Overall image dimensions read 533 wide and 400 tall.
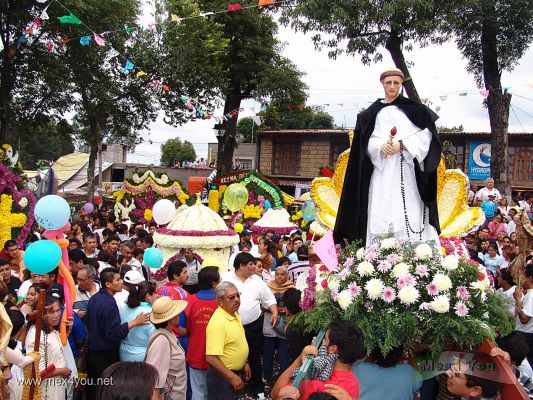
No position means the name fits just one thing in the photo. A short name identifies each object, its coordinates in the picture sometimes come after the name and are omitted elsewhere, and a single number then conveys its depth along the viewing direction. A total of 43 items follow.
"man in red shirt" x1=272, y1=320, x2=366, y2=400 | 3.28
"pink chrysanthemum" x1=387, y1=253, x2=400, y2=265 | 4.05
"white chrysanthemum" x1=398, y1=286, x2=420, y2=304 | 3.79
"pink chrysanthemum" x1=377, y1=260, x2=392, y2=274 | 4.00
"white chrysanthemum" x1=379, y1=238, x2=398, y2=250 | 4.16
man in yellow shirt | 4.57
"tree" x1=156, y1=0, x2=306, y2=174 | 21.39
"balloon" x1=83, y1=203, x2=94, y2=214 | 16.12
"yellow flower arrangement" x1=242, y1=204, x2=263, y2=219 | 14.81
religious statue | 4.71
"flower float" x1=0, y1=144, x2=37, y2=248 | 8.47
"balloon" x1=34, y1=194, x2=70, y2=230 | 5.22
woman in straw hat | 4.32
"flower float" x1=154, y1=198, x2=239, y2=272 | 8.78
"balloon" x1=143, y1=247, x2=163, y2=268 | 6.78
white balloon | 10.17
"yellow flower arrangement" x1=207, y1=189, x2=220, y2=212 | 15.81
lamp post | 22.81
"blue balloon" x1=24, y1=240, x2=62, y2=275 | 4.46
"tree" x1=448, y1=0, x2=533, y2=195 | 16.03
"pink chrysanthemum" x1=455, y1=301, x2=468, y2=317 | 3.77
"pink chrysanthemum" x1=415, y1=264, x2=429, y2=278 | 3.95
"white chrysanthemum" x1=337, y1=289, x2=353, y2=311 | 3.91
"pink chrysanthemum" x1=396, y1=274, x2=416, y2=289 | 3.87
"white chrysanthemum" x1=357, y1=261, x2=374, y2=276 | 4.00
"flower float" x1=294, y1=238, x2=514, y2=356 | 3.77
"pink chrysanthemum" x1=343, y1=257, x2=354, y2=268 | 4.22
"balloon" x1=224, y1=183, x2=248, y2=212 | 13.70
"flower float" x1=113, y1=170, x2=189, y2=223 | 15.64
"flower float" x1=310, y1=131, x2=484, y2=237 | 5.51
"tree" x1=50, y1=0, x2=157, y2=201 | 17.86
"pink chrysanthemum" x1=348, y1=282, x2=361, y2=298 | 3.94
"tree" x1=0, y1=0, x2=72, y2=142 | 16.61
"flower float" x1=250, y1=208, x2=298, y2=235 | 12.78
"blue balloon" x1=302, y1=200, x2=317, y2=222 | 11.42
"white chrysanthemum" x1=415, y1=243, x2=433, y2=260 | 4.06
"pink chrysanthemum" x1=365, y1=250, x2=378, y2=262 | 4.11
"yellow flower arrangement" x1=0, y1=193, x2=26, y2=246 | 8.43
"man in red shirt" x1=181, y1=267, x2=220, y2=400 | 5.14
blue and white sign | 26.31
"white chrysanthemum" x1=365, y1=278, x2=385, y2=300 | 3.85
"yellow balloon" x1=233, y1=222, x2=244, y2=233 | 11.69
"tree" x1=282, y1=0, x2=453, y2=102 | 15.01
